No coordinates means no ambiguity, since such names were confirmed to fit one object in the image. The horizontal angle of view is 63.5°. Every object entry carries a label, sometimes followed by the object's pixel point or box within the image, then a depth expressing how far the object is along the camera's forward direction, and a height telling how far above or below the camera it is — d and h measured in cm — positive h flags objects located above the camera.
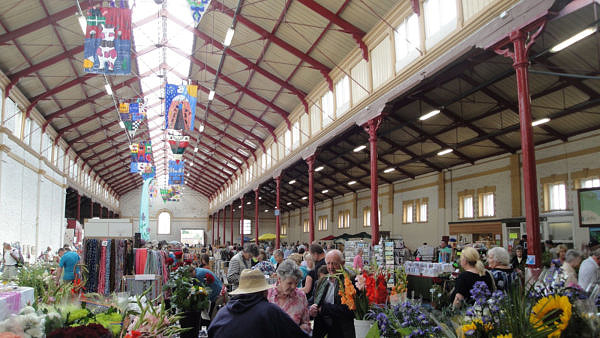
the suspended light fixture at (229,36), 1582 +627
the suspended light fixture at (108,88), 2242 +639
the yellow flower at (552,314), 204 -39
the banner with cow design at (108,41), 1206 +462
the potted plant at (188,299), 632 -97
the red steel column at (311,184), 1989 +168
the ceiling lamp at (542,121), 1686 +360
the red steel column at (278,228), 2496 -18
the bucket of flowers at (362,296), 474 -70
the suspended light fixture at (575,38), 992 +393
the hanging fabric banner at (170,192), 3826 +265
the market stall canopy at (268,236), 3595 -81
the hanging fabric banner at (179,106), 1664 +411
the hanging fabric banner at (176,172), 2715 +299
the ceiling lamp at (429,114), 1673 +386
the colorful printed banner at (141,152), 2611 +399
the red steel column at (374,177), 1394 +138
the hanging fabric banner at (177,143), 2097 +356
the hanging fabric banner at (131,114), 2194 +507
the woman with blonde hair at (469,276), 504 -54
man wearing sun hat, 320 -63
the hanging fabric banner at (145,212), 2824 +85
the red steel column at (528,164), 802 +99
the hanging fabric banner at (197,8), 1012 +451
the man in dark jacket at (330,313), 494 -90
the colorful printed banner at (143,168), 2730 +324
